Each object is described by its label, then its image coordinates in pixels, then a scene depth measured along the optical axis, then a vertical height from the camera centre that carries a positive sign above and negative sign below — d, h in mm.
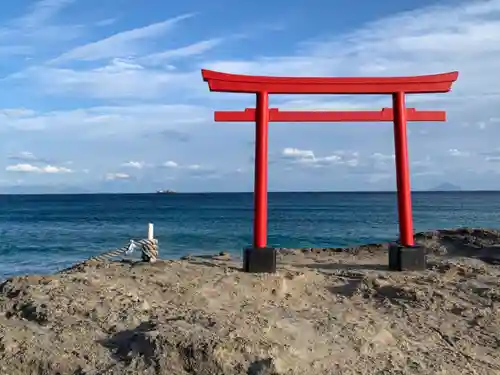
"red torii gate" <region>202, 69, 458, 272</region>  7441 +1202
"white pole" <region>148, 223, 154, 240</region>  8329 -557
